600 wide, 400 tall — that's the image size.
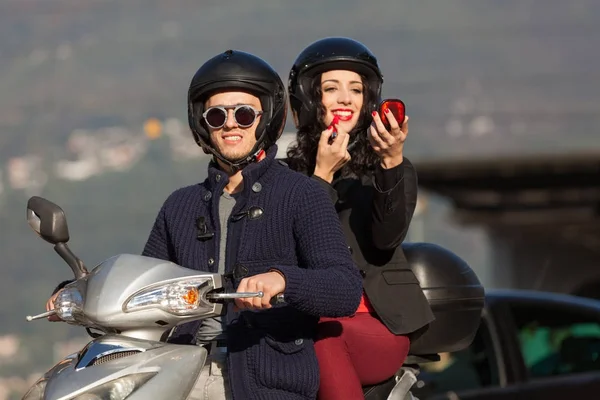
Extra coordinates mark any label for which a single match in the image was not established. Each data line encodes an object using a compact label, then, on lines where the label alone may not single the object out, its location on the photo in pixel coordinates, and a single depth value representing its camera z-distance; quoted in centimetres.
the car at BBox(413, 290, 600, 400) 1526
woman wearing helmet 790
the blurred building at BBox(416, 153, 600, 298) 4872
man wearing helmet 689
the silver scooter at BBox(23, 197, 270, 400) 633
